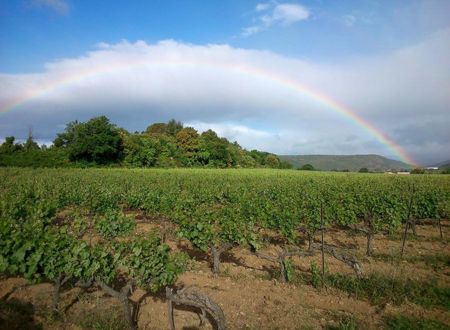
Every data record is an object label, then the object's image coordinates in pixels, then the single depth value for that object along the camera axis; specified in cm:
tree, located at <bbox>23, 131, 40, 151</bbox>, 5674
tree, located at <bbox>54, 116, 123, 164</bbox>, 4850
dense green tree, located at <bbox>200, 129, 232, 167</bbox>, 6228
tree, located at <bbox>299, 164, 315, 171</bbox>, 8708
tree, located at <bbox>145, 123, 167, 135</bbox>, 9178
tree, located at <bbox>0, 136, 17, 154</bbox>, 5009
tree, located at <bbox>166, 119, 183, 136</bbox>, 9131
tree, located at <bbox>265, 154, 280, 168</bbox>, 8544
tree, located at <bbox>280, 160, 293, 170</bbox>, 9168
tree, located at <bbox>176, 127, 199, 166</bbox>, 6124
